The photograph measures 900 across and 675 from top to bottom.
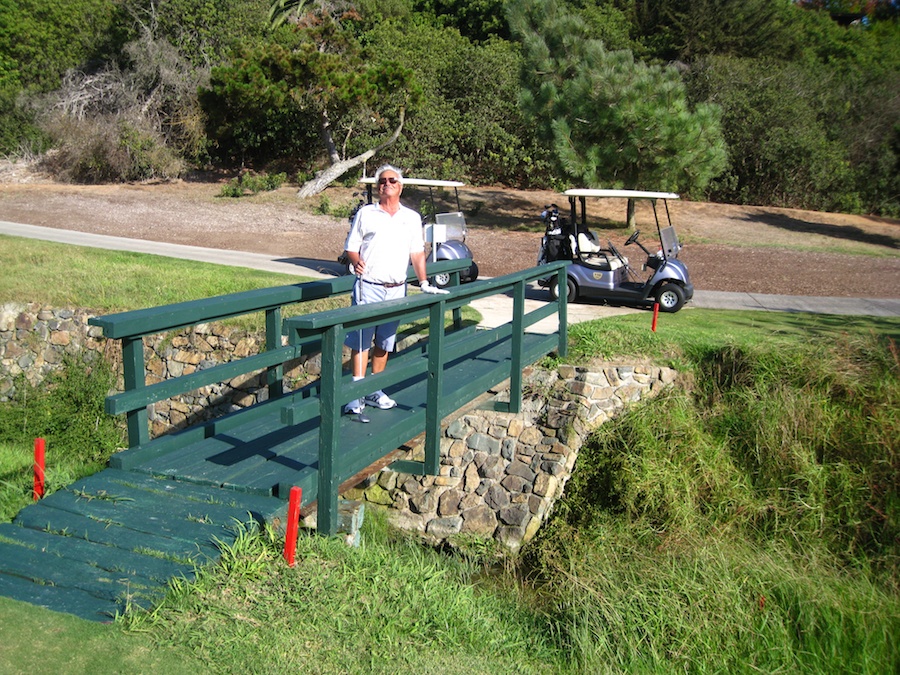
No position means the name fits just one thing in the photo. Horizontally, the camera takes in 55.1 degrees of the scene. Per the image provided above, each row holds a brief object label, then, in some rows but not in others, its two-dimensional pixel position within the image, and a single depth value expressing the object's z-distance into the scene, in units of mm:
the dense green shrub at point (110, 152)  27969
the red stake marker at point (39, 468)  4891
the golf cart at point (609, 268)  11633
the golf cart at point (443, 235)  12523
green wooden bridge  4141
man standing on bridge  6016
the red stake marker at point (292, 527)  4336
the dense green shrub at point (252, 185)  26541
